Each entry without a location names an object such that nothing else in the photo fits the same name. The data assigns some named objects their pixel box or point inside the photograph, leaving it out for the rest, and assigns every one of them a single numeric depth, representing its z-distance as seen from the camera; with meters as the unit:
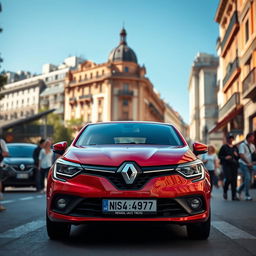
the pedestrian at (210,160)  14.25
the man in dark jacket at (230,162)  12.42
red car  4.43
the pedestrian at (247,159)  12.34
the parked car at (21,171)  15.45
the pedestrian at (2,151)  9.12
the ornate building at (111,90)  79.94
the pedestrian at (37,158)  15.45
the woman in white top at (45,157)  14.70
